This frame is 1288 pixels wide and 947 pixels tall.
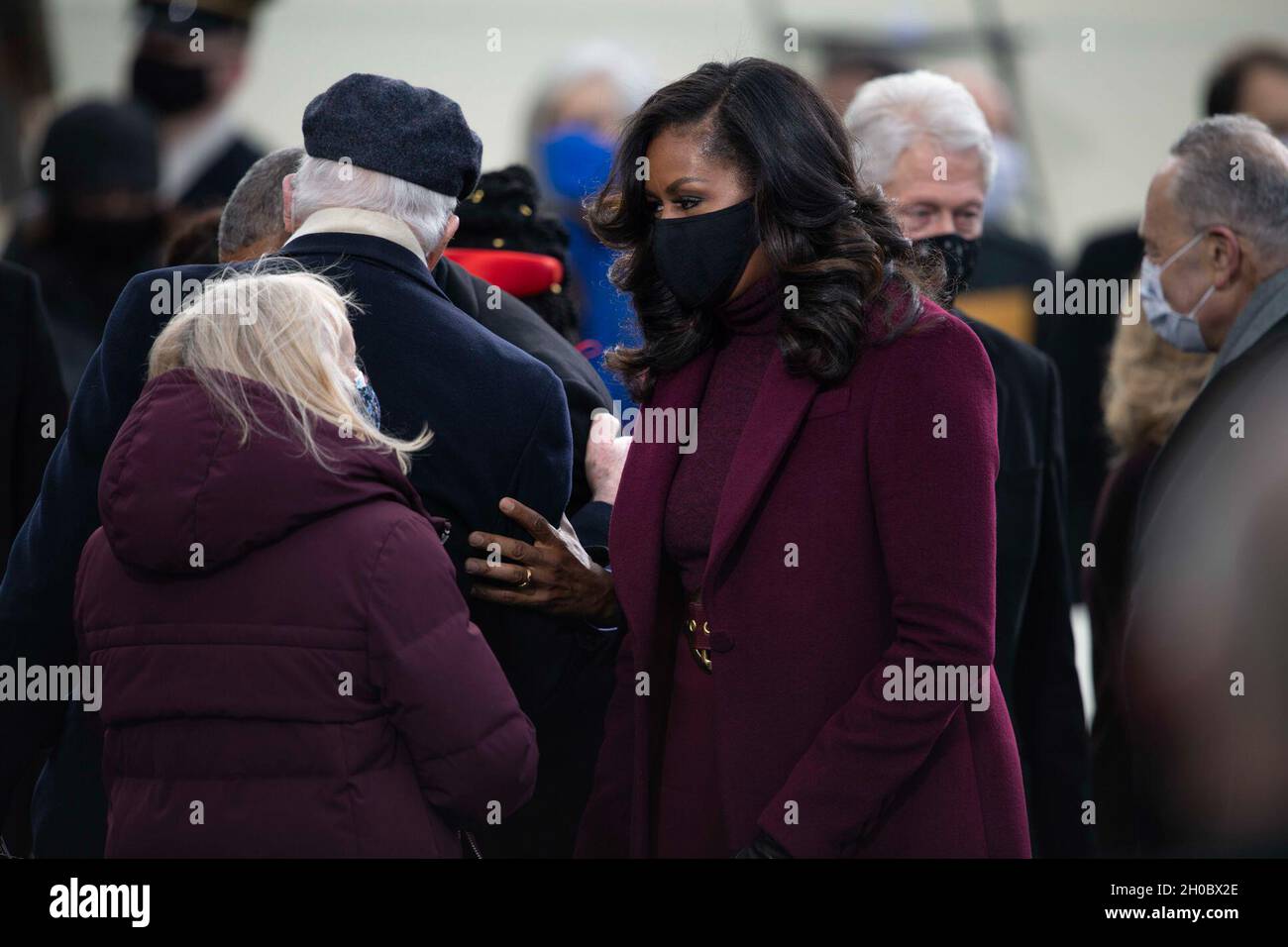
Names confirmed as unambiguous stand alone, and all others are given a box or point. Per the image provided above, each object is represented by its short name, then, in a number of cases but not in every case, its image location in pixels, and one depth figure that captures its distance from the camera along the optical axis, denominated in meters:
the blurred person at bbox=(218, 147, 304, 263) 6.30
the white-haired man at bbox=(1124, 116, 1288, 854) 4.71
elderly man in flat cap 5.15
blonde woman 4.37
